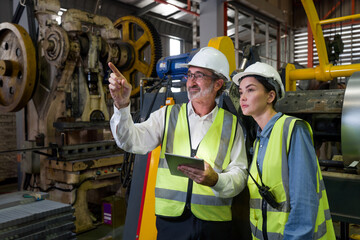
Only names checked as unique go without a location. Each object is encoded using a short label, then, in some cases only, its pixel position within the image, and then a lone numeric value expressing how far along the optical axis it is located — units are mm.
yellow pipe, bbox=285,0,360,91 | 3035
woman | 1344
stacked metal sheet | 2287
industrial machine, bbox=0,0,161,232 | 3832
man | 1615
